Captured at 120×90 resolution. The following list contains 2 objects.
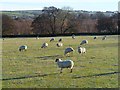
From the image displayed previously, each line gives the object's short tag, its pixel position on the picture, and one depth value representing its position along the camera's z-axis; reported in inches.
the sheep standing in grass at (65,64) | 742.5
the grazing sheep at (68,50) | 1181.7
